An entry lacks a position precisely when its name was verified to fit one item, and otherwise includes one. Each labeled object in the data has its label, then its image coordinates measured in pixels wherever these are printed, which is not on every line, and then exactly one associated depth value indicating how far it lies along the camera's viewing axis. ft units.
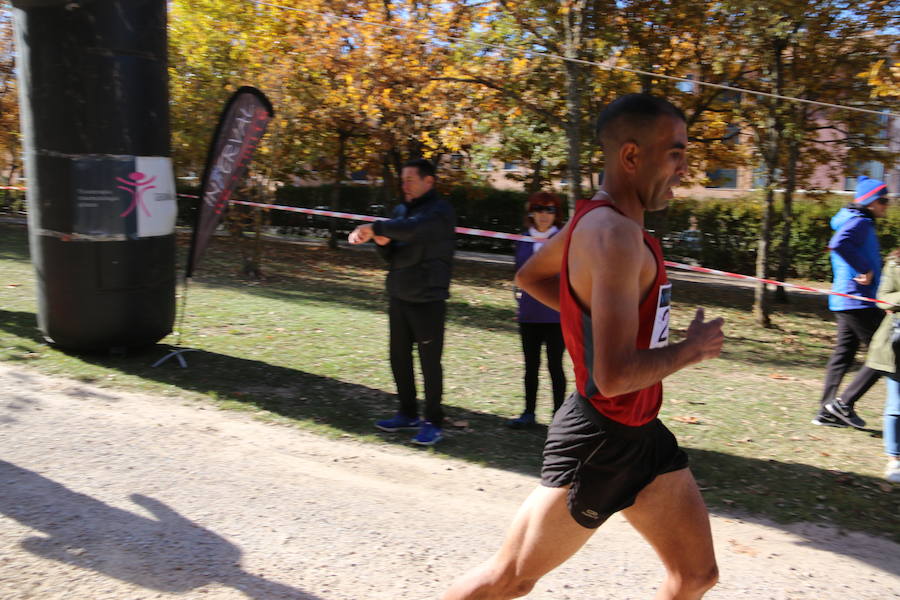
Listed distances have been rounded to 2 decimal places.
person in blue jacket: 20.84
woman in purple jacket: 19.25
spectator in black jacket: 17.62
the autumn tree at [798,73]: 36.58
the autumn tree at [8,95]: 57.00
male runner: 7.07
